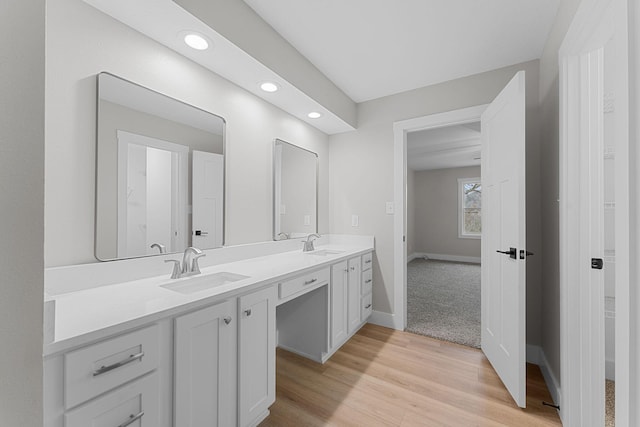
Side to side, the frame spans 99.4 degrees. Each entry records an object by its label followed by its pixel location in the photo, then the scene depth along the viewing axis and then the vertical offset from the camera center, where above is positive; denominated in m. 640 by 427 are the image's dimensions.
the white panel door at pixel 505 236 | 1.62 -0.14
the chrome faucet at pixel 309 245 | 2.57 -0.29
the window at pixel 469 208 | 6.58 +0.17
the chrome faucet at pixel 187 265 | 1.48 -0.28
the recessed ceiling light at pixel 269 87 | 2.00 +0.96
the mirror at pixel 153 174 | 1.32 +0.23
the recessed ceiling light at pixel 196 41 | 1.47 +0.96
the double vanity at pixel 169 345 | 0.80 -0.48
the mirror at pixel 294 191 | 2.39 +0.23
